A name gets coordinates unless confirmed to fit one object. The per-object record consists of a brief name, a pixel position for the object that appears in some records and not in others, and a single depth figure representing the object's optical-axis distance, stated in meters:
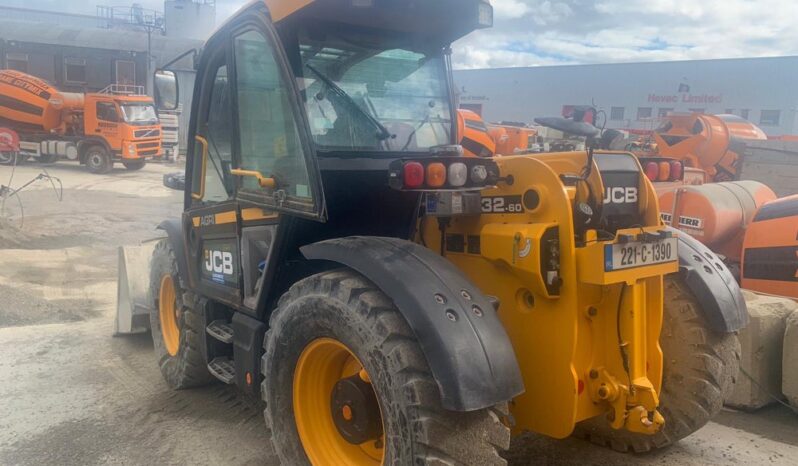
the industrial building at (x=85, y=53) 32.12
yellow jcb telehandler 2.39
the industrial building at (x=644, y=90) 31.88
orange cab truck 22.47
